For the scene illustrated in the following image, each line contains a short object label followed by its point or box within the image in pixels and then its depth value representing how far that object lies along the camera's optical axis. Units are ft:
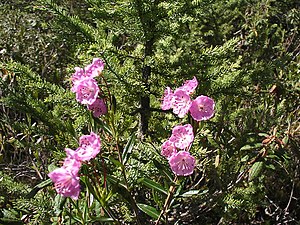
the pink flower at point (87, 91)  0.69
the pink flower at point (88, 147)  0.65
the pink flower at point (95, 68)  0.71
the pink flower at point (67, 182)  0.64
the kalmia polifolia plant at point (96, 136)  0.64
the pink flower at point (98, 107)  0.71
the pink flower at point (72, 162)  0.64
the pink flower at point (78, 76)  0.71
